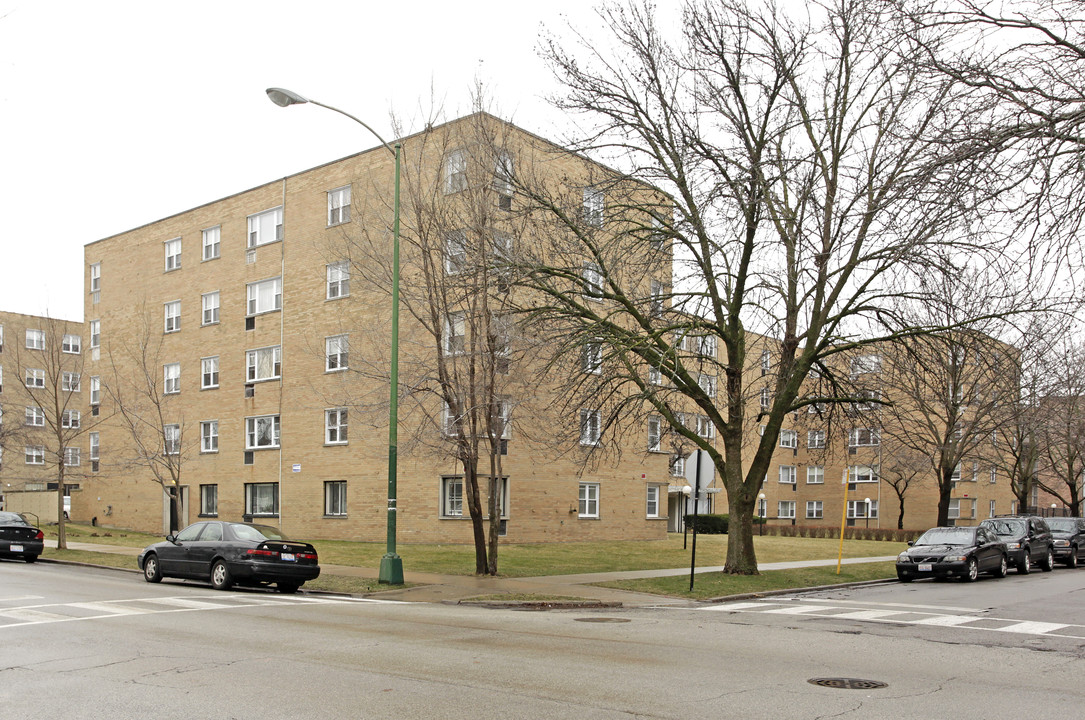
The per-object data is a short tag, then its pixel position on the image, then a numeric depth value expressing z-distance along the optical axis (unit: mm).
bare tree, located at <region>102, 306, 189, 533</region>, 40750
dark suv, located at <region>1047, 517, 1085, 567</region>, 32000
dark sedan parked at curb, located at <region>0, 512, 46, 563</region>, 25653
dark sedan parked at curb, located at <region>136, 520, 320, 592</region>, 18453
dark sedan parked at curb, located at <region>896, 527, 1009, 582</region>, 23656
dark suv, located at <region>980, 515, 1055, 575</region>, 27073
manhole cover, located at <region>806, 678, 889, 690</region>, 8844
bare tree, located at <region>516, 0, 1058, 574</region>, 19625
